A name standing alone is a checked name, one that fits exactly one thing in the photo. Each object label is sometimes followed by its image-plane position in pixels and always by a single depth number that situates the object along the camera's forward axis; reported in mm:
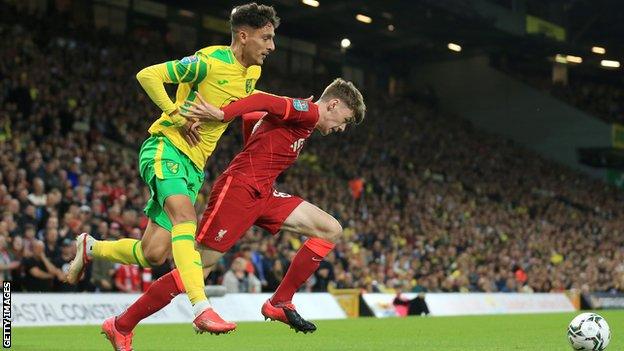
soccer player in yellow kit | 7141
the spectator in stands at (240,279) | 18250
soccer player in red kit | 7812
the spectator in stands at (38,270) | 15104
